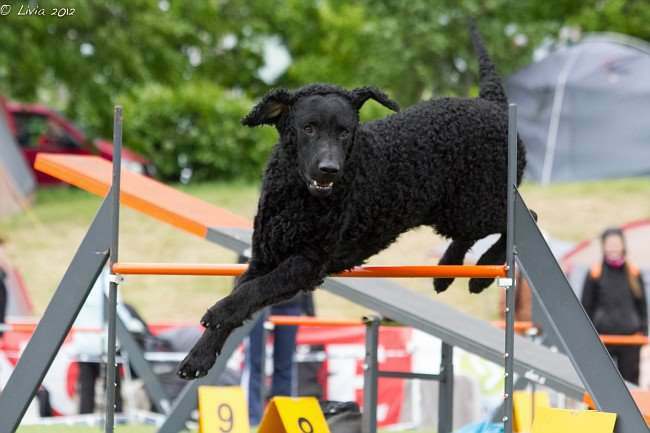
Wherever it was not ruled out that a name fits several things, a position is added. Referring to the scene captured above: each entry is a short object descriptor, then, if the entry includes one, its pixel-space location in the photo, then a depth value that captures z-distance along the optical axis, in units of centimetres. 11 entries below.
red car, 3531
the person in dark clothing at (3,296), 1616
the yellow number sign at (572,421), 750
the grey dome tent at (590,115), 3306
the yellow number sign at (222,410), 983
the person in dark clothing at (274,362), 1409
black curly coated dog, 766
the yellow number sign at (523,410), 1141
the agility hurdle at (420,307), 766
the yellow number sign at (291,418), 930
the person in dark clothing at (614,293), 1577
